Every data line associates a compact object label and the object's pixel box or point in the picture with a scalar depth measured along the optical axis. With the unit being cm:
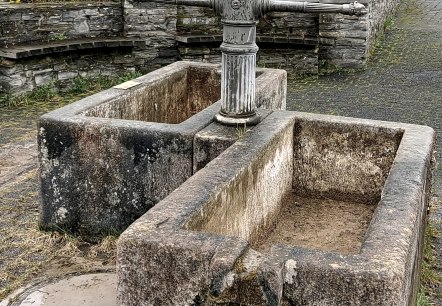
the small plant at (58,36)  895
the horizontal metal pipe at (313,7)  377
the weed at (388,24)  1393
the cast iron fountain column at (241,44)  386
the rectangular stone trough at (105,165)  413
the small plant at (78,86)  896
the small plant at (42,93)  857
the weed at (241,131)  399
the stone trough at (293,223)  234
